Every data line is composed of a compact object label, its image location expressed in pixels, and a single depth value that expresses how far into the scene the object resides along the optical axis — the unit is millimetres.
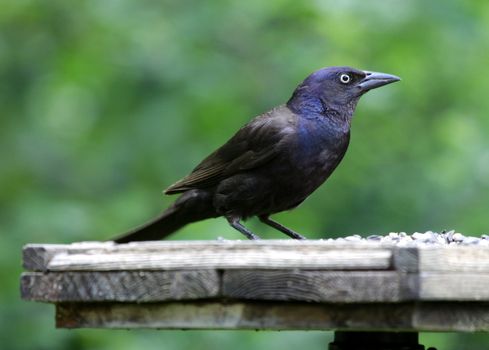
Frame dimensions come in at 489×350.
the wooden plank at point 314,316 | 6180
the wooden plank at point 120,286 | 6254
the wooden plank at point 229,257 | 6059
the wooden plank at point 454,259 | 5937
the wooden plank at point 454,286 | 5937
